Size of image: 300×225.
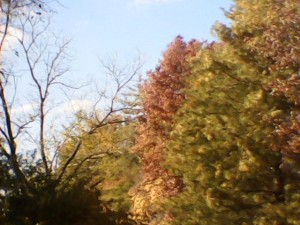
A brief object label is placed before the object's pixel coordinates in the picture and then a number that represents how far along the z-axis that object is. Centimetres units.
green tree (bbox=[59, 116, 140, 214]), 3509
